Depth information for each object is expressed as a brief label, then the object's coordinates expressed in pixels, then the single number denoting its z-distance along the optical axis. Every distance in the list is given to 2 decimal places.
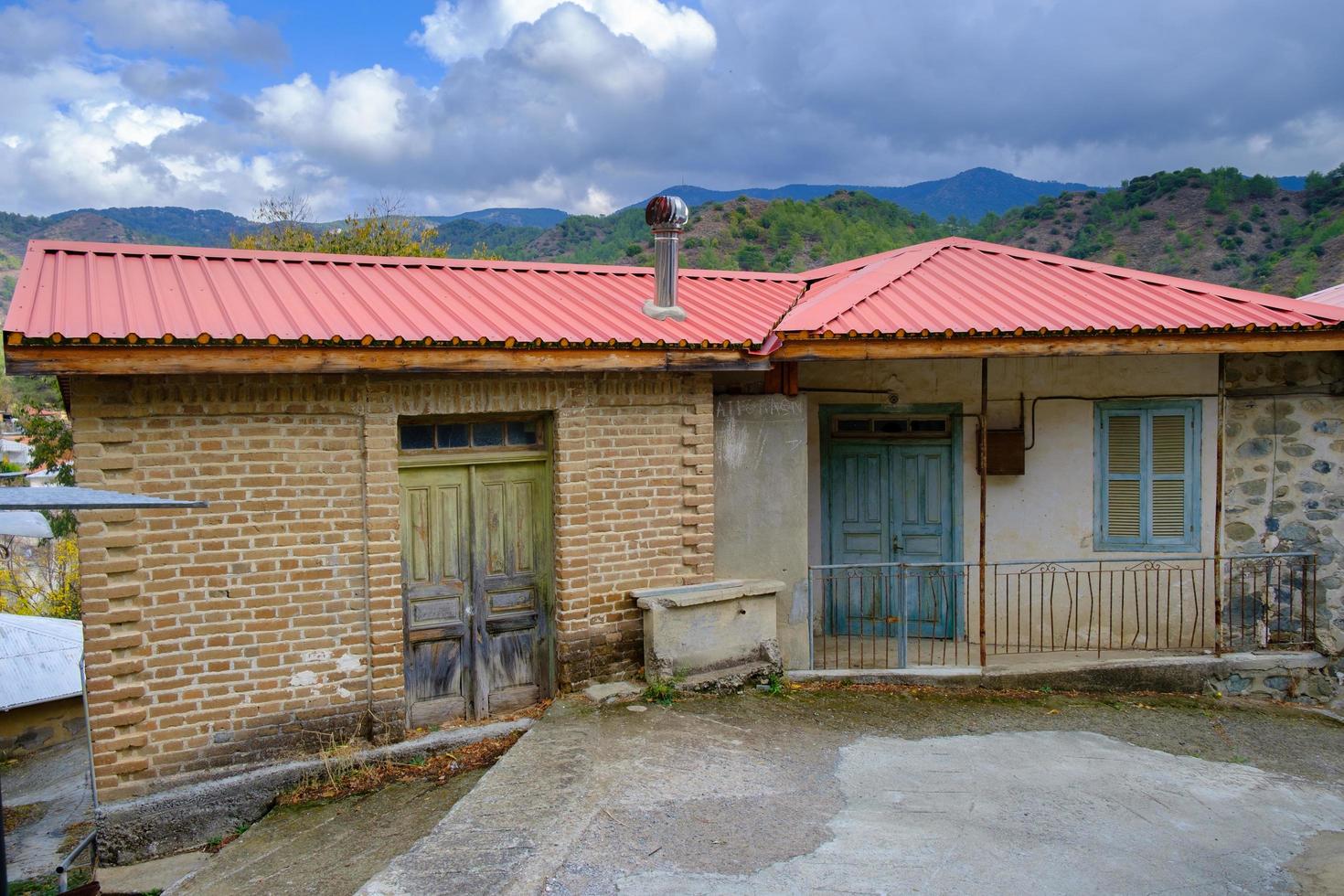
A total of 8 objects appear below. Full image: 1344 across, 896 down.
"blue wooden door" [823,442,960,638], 9.05
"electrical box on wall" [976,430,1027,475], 8.67
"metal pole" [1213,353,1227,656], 7.84
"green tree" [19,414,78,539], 24.14
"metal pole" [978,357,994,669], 7.49
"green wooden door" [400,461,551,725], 6.76
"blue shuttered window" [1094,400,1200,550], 8.59
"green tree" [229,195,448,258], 23.47
